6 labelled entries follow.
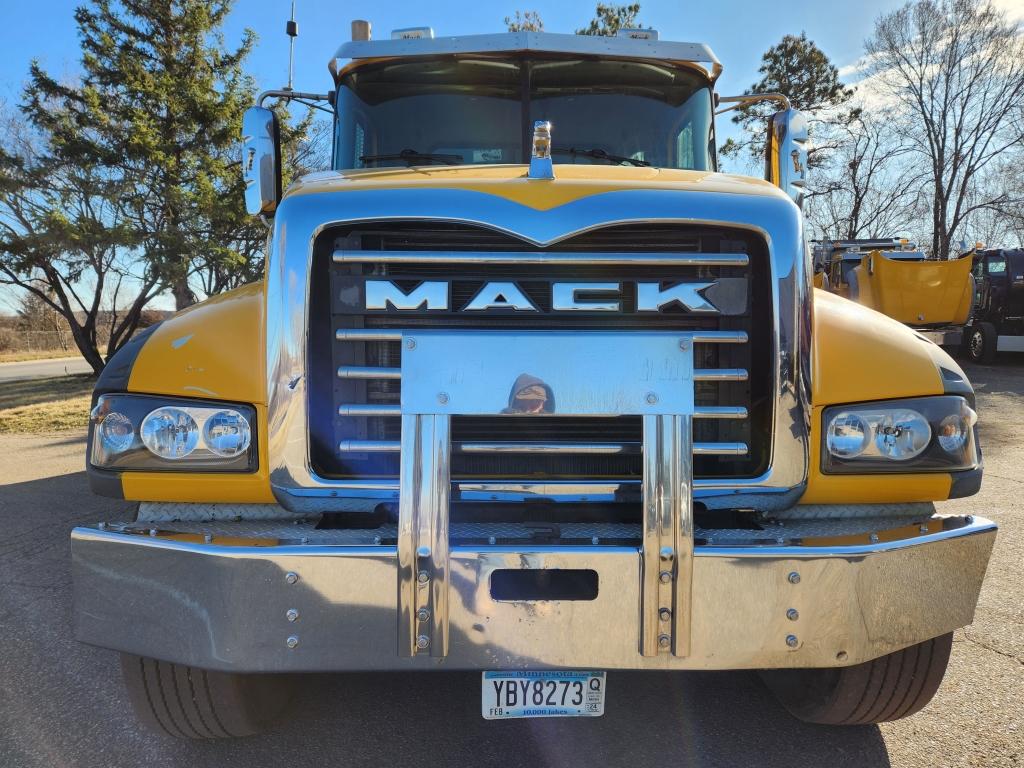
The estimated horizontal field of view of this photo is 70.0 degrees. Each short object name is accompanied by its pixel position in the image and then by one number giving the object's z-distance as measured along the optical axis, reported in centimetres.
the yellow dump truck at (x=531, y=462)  189
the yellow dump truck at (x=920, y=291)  1376
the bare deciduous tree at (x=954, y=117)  2881
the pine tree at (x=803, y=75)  2697
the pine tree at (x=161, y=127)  1409
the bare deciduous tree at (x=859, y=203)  3309
